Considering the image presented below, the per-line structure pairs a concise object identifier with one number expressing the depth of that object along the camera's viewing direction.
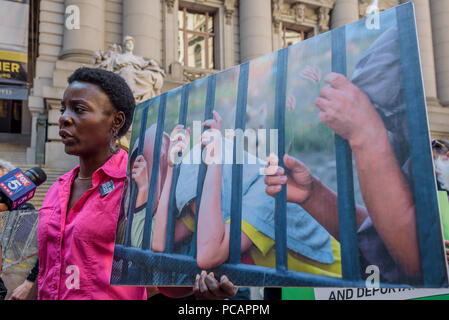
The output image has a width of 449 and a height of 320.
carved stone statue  12.00
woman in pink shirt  1.78
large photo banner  1.11
